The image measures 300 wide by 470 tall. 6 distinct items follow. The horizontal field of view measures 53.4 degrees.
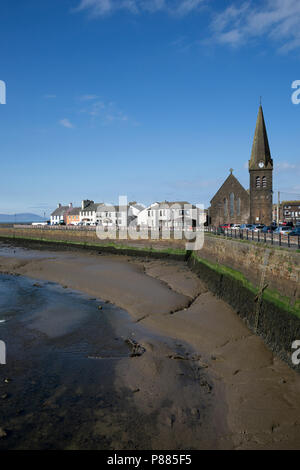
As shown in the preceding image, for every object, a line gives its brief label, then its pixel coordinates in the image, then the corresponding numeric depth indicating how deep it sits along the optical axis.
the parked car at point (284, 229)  30.68
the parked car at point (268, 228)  35.34
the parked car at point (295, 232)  25.42
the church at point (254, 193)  52.91
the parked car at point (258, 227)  39.38
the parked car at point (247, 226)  43.45
